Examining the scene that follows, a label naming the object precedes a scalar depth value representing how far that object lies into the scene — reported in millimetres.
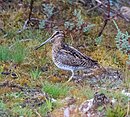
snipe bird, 16562
